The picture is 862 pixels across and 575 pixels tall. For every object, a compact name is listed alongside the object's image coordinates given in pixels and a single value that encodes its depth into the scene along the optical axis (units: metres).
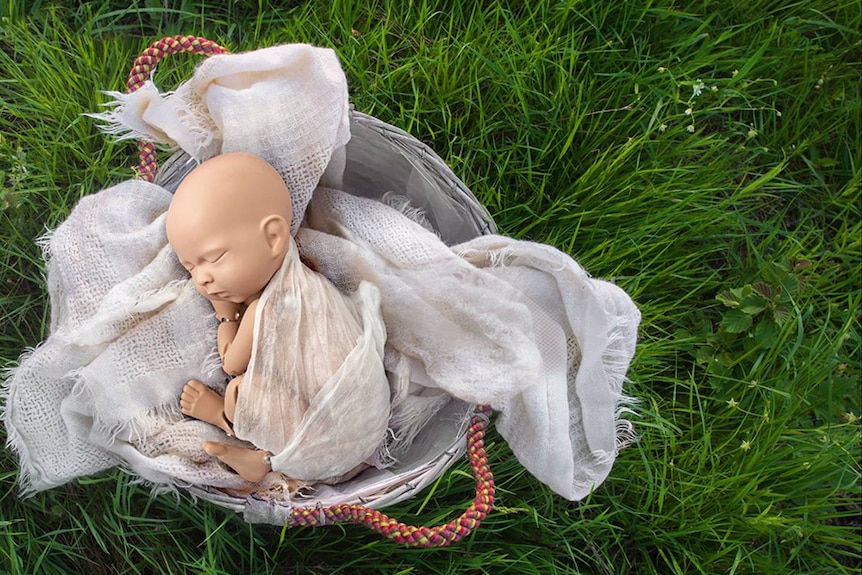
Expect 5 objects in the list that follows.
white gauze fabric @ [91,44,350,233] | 1.17
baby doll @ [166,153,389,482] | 1.10
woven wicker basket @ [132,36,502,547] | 1.18
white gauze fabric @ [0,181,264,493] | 1.20
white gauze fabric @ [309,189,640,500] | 1.26
